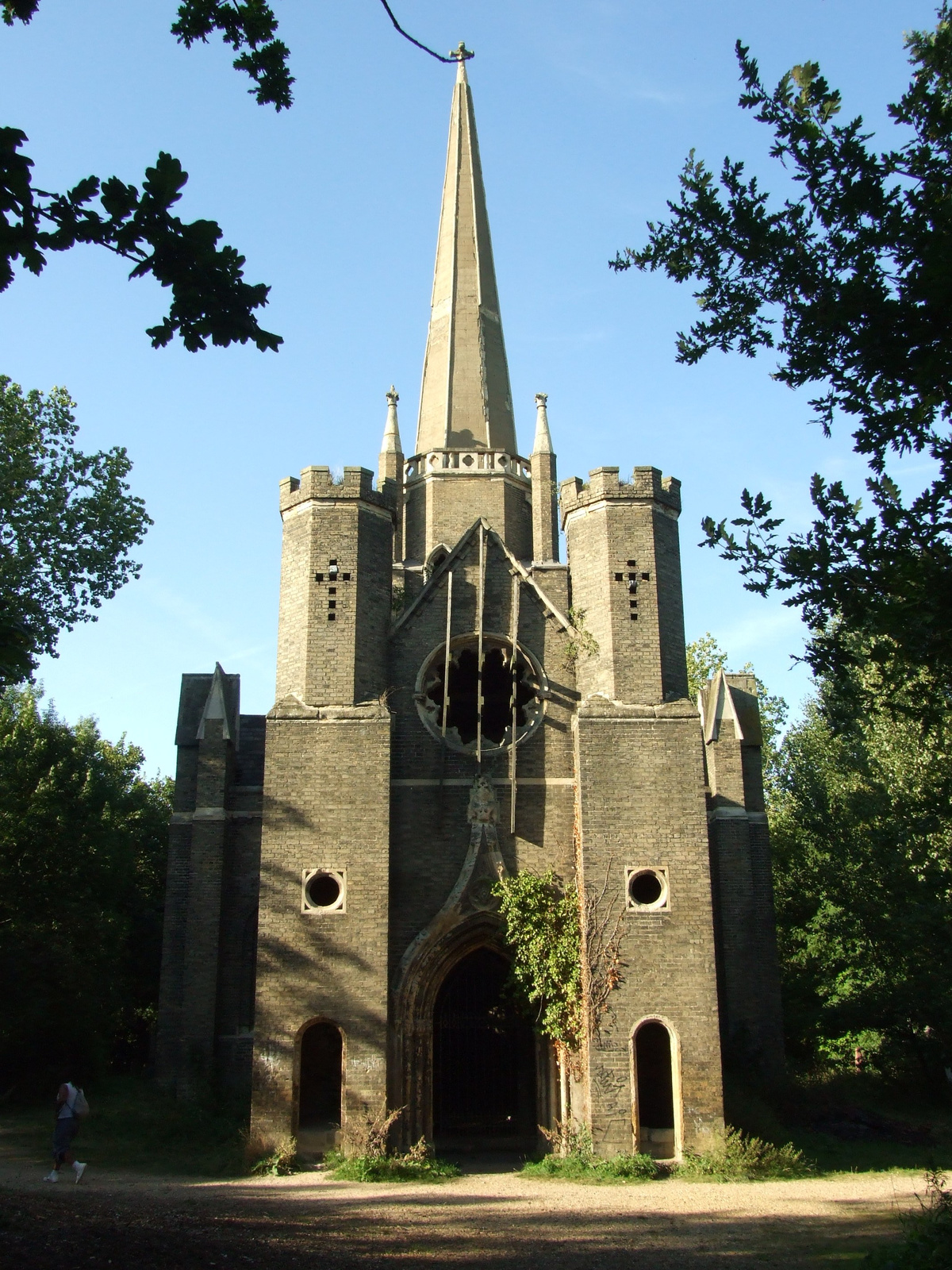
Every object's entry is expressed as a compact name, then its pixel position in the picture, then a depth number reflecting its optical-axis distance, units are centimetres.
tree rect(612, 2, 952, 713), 833
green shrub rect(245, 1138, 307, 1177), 1533
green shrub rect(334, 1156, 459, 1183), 1496
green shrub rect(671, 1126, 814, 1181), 1502
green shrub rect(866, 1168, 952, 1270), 850
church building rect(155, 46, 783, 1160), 1612
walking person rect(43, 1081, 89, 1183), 1469
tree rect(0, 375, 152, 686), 2308
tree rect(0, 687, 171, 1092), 2341
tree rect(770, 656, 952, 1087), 1983
